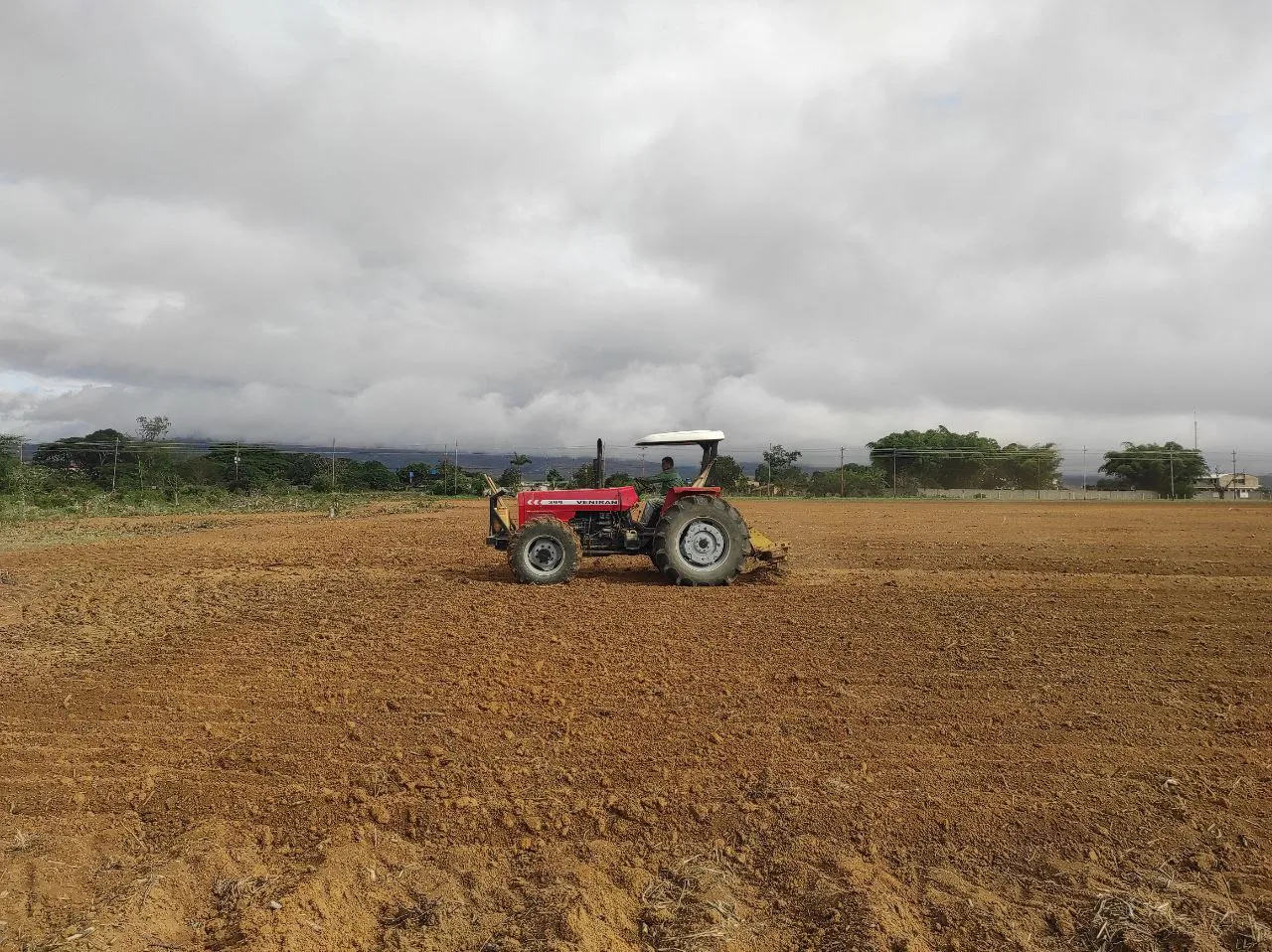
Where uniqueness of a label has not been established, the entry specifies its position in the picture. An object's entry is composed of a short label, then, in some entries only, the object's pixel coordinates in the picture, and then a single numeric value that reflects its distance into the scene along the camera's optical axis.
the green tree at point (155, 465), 33.16
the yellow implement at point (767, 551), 9.80
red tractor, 9.34
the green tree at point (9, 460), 26.42
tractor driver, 9.95
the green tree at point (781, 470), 41.22
